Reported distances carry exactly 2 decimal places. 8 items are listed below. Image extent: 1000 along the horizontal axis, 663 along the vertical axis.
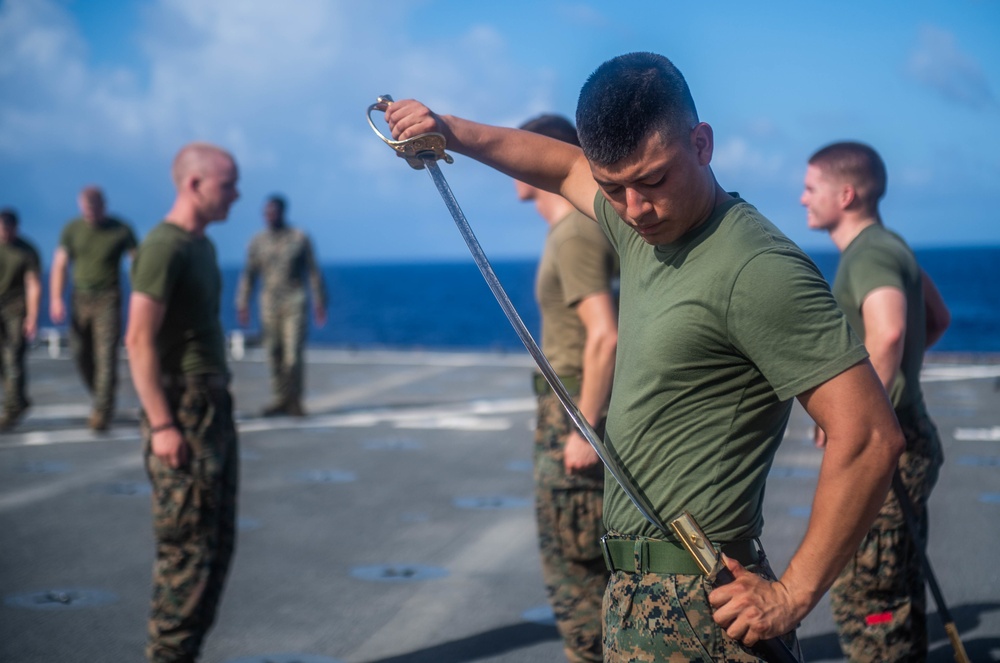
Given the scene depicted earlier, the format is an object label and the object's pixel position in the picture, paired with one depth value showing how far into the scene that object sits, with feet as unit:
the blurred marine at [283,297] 36.76
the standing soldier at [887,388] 12.62
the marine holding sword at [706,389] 6.71
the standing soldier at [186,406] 13.67
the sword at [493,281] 7.52
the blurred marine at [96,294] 33.50
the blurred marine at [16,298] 34.96
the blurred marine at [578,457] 13.17
